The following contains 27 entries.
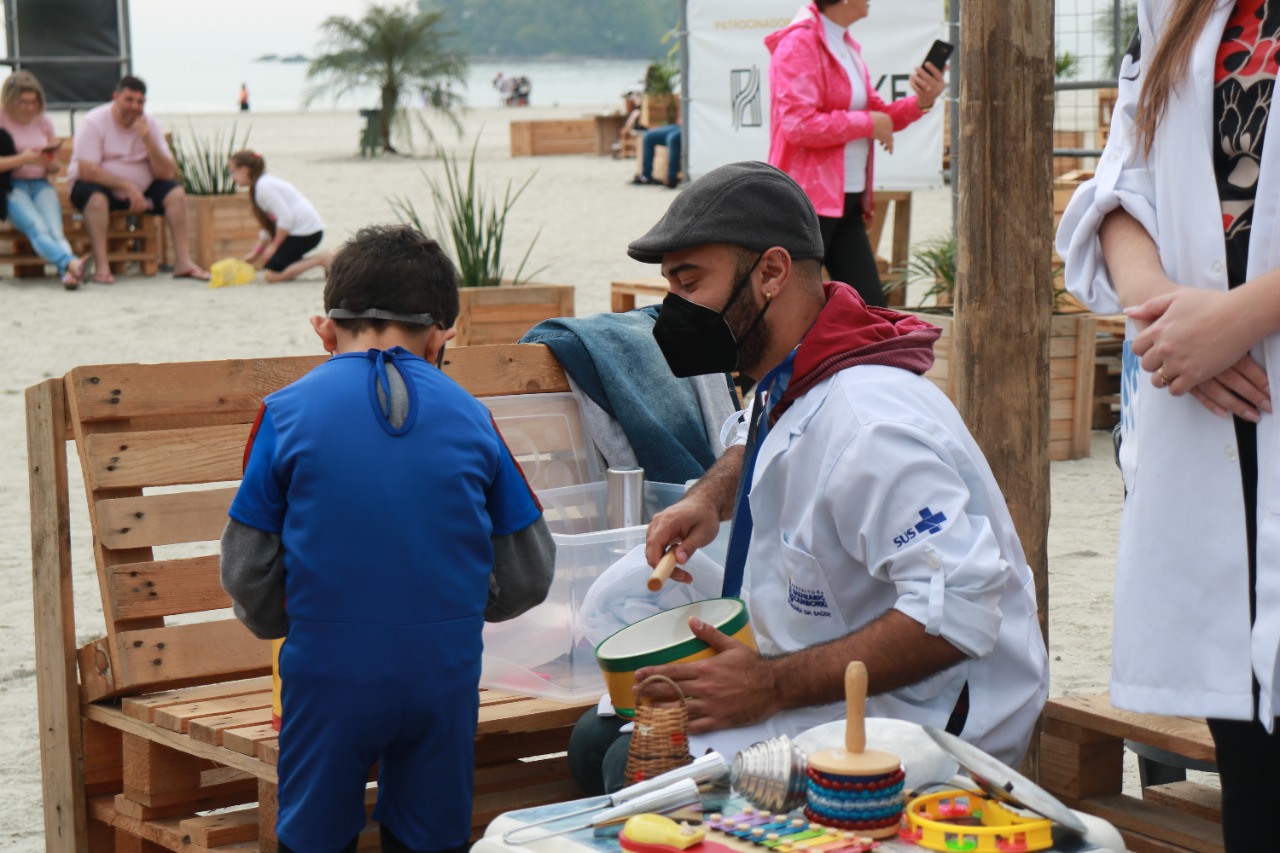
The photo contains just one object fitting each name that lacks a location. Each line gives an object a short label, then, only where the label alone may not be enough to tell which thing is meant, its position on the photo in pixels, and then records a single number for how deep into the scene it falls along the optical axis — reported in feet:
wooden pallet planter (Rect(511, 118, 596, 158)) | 100.63
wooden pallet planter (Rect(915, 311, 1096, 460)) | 24.35
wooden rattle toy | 6.25
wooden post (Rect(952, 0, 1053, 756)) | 11.67
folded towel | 13.01
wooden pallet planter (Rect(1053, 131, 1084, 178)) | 51.42
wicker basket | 7.45
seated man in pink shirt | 44.75
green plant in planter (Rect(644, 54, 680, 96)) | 96.58
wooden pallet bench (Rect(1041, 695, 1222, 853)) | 10.15
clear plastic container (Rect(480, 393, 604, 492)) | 13.16
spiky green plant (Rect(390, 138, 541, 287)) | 27.45
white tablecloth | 6.22
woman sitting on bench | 44.09
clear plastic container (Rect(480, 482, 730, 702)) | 11.26
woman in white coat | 6.77
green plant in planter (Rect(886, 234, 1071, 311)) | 27.20
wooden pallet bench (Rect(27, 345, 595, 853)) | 11.29
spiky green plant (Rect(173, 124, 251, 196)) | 50.21
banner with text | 33.32
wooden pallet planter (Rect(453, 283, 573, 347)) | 26.86
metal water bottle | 12.74
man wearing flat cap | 7.97
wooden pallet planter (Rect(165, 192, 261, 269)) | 49.37
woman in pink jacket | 23.02
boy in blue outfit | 8.67
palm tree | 110.32
